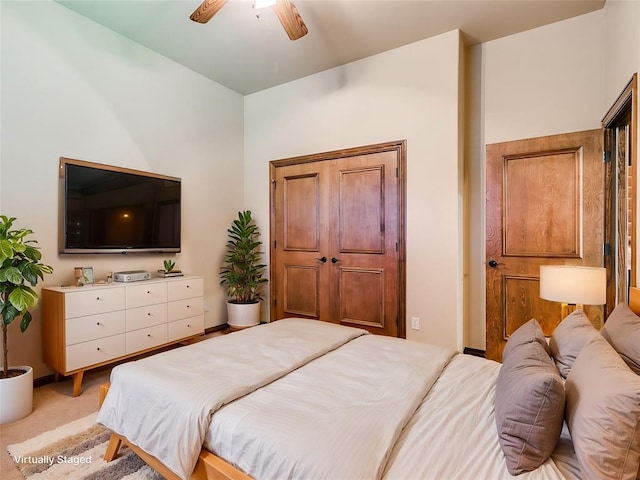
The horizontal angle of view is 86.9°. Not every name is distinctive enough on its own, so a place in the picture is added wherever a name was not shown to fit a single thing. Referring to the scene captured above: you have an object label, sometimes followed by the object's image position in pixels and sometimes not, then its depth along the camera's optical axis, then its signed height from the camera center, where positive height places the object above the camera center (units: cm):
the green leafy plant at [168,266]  345 -25
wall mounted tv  283 +30
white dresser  250 -66
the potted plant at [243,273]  410 -40
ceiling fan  230 +161
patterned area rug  167 -116
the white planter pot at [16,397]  214 -101
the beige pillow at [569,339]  140 -43
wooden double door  352 +4
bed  97 -63
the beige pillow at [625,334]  124 -38
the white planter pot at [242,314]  407 -89
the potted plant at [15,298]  214 -37
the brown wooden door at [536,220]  285 +19
